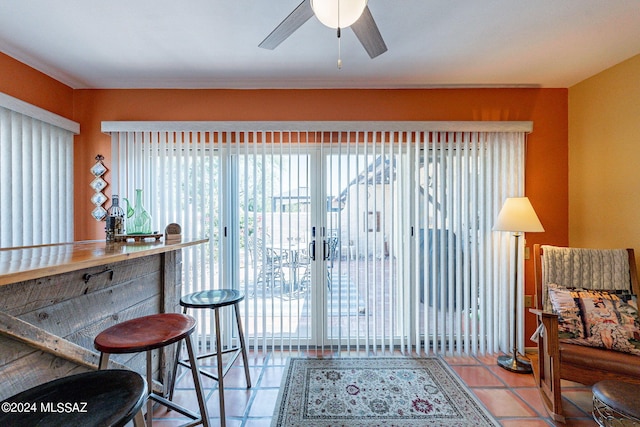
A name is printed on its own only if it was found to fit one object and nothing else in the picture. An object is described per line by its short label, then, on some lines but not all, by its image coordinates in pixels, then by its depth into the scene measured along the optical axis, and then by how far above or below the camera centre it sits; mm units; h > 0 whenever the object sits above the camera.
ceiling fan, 1349 +962
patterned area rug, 1940 -1359
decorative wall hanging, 2859 +256
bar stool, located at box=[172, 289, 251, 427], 1786 -590
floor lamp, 2473 -97
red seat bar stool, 1263 -560
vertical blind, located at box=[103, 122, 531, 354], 2799 -22
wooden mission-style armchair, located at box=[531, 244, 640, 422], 1956 -771
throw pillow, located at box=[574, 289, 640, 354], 2037 -778
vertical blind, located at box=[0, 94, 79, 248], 2229 +332
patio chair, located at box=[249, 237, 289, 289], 2809 -479
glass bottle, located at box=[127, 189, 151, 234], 2109 -35
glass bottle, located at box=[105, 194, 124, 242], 1990 -66
